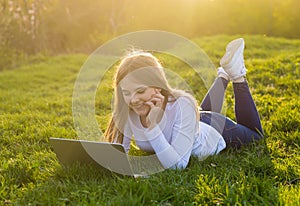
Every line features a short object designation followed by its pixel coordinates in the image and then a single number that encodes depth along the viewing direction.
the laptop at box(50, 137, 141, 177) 2.27
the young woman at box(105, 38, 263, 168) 2.57
